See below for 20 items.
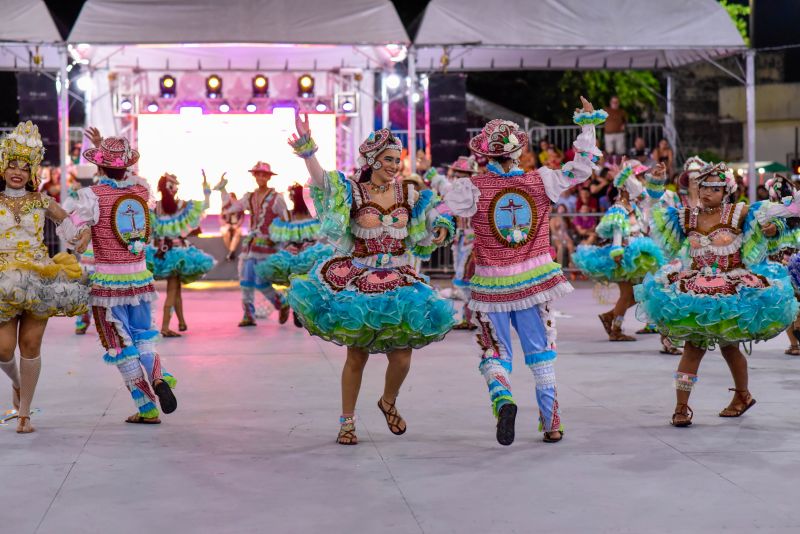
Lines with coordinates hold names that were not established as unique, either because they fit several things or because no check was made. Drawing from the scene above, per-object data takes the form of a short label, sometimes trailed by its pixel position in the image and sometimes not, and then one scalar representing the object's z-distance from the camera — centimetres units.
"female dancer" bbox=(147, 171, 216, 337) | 1236
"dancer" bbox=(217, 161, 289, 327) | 1331
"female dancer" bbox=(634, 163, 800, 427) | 725
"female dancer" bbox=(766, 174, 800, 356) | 985
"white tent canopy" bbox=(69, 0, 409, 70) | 1769
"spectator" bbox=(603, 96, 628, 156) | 2175
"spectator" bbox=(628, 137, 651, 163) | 2026
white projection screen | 2222
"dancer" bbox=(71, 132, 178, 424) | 779
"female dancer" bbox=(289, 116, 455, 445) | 677
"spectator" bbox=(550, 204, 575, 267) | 2014
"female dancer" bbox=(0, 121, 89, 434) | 741
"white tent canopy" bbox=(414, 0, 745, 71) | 1833
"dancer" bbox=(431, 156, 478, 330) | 1283
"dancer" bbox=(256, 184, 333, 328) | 1306
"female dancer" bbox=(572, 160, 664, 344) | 1170
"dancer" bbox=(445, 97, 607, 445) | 700
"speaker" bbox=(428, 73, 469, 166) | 1930
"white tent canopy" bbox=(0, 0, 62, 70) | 1764
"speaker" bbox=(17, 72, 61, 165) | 1891
